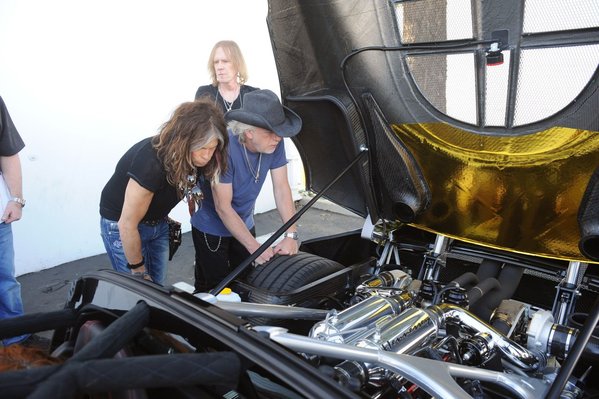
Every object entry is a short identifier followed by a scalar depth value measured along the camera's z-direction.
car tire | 1.82
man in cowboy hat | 2.25
